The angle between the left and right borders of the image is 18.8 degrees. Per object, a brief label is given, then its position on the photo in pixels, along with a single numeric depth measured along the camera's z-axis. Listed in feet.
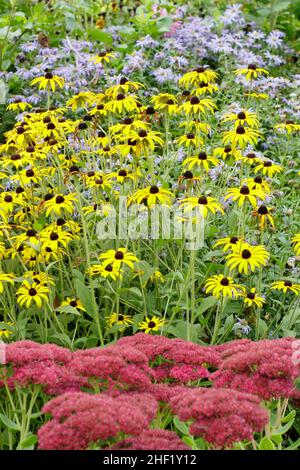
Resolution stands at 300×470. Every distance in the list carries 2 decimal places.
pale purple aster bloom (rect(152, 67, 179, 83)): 20.47
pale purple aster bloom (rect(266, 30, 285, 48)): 23.44
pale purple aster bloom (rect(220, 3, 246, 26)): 23.79
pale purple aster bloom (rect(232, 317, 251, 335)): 12.90
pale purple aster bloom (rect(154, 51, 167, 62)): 21.61
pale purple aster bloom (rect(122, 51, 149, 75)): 20.27
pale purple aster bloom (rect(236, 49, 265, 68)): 21.47
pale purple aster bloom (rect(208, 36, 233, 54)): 21.28
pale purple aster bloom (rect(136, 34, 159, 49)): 21.66
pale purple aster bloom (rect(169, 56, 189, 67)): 20.26
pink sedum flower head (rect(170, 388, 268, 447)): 8.30
